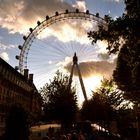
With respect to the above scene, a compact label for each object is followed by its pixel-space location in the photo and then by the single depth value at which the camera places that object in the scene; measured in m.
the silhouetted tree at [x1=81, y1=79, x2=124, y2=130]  27.80
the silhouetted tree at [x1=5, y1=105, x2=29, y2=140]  8.85
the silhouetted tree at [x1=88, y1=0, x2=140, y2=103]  8.40
